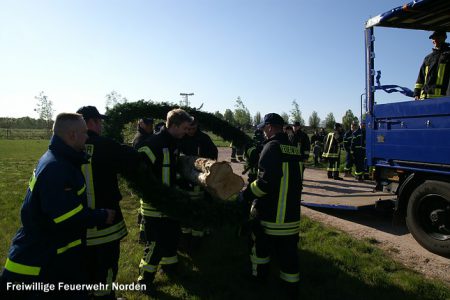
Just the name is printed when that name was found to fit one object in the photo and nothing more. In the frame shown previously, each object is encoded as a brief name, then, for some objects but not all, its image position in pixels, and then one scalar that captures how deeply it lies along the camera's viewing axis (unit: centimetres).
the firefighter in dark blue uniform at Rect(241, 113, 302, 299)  400
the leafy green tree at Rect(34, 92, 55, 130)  5778
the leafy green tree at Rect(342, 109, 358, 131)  6070
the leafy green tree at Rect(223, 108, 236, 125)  5785
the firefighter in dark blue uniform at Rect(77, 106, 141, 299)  358
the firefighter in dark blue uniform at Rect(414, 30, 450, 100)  551
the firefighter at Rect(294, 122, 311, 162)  1145
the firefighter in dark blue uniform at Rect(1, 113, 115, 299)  256
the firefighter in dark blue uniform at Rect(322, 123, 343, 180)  1269
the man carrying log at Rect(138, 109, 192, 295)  418
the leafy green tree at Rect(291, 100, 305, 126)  5108
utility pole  2747
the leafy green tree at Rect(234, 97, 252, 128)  5100
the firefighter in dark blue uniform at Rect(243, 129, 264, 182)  541
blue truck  509
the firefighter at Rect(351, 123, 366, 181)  1229
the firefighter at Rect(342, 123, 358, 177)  1335
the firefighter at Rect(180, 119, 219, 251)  526
